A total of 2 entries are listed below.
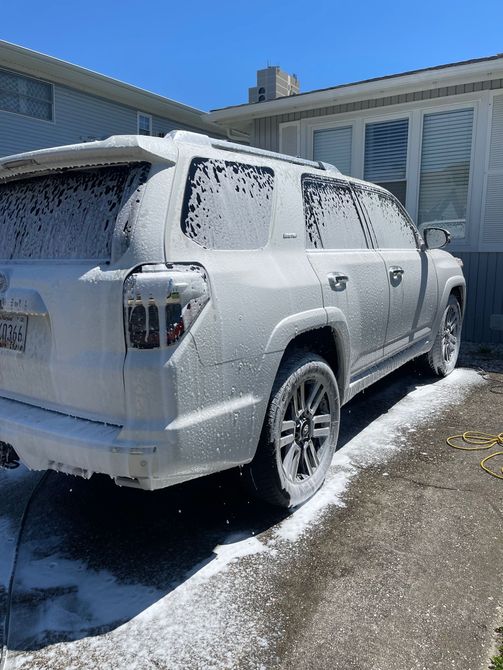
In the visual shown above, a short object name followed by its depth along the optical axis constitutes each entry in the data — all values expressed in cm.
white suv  213
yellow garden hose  400
